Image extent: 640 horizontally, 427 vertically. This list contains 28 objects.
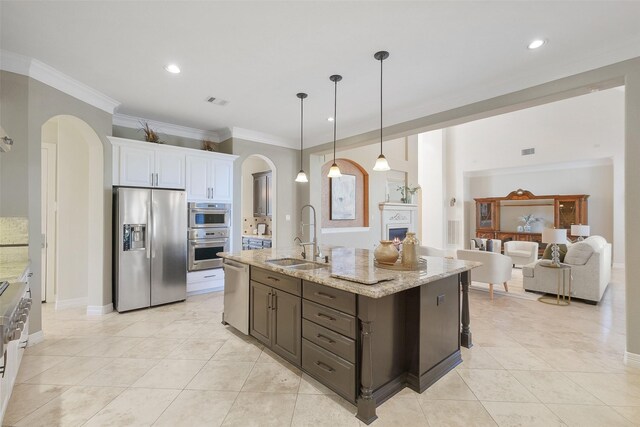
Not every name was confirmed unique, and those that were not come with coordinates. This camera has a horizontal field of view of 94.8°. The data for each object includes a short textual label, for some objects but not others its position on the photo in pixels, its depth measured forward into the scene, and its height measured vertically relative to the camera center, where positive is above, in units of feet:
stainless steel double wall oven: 14.79 -1.03
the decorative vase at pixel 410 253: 7.54 -1.01
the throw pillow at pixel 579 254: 14.02 -1.93
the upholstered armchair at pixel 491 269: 14.46 -2.75
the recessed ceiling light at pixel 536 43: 8.16 +4.80
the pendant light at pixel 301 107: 11.97 +4.82
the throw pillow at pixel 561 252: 15.68 -2.07
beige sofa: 13.64 -2.90
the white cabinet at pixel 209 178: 14.97 +1.89
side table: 13.96 -3.45
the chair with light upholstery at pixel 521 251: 21.93 -2.88
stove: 4.35 -1.61
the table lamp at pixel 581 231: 20.58 -1.21
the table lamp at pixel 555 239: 13.75 -1.18
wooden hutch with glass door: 25.21 +0.18
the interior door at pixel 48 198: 13.26 +0.66
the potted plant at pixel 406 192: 27.99 +2.08
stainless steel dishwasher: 9.91 -2.91
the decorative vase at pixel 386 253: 7.80 -1.07
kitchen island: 6.28 -2.73
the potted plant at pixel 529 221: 27.78 -0.67
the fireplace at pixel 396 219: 25.63 -0.49
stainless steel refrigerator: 12.48 -1.51
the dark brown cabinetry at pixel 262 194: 20.22 +1.41
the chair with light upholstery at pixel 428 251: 15.53 -1.98
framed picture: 22.31 +1.25
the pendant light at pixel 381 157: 8.83 +1.86
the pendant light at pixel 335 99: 10.33 +4.78
